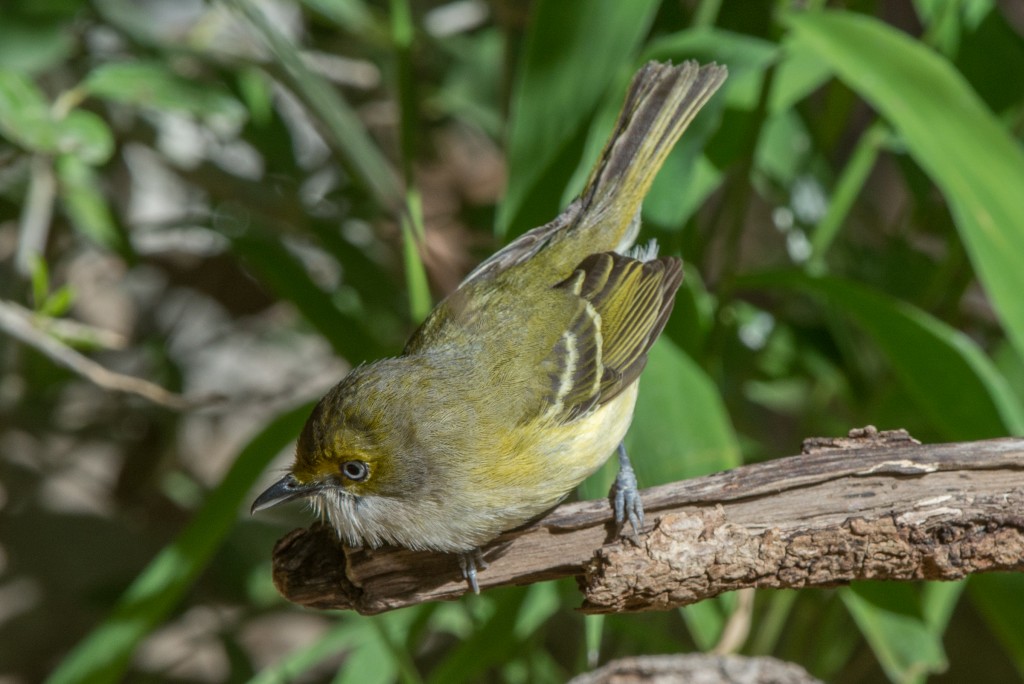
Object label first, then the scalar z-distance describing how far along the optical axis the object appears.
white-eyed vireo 3.47
